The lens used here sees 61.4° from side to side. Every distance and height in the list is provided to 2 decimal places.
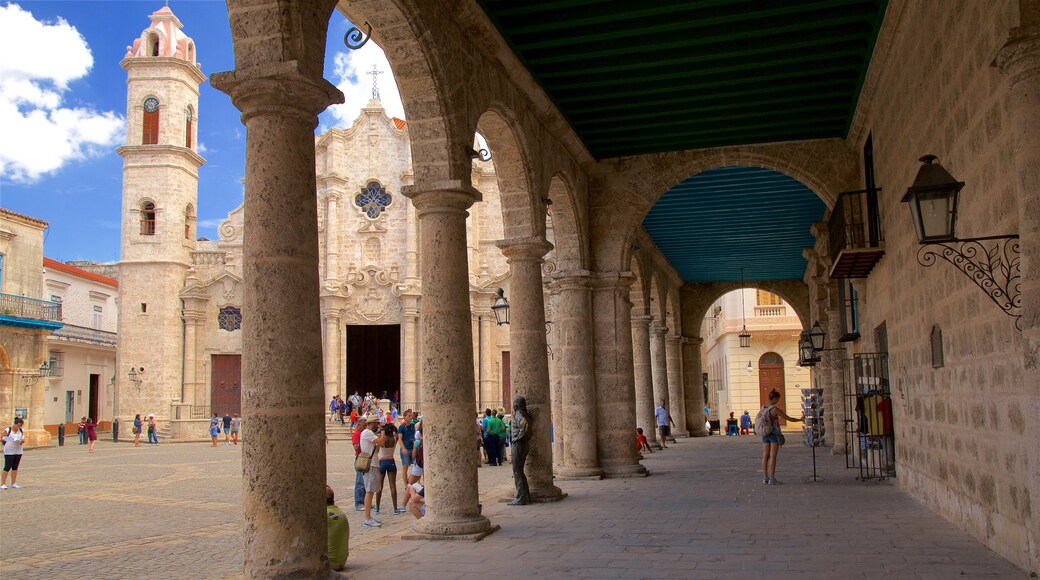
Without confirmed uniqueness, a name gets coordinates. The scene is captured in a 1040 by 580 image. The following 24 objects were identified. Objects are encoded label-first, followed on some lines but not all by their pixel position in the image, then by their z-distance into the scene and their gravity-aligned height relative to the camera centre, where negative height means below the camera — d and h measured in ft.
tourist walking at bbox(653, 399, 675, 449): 71.92 -3.15
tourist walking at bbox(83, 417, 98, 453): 83.43 -3.30
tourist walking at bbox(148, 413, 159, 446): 99.76 -3.99
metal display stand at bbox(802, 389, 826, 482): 60.23 -2.18
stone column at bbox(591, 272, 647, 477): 42.57 +0.24
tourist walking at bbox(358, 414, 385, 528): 33.17 -2.28
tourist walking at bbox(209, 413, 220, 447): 91.66 -3.18
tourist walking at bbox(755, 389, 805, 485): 37.96 -2.23
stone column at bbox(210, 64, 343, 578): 16.05 +1.17
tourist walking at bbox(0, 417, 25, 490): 49.55 -2.71
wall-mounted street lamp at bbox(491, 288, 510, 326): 49.75 +4.56
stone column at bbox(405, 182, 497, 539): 25.22 +0.55
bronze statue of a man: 32.48 -2.05
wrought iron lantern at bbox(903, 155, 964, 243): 17.70 +3.50
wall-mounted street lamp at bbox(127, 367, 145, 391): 107.14 +2.83
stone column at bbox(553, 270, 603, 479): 41.19 +0.25
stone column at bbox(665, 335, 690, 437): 84.43 +0.21
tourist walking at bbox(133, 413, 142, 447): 95.50 -3.55
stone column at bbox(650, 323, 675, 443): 76.23 +1.64
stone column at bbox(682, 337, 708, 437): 89.86 -0.57
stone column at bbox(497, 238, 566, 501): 33.88 +1.31
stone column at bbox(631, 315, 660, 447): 63.77 +0.39
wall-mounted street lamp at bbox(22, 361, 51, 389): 96.42 +2.68
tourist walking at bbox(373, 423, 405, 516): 34.22 -2.41
